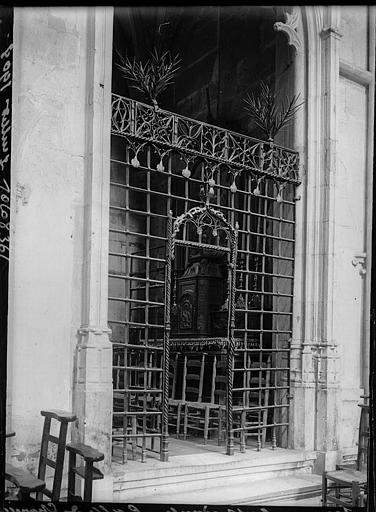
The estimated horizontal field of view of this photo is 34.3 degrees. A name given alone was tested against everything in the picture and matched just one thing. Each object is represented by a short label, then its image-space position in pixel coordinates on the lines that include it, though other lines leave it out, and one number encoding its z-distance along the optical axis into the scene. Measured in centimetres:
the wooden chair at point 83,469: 416
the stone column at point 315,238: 675
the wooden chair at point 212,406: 686
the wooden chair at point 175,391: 748
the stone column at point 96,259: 504
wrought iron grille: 571
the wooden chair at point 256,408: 636
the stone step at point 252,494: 514
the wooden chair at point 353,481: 470
